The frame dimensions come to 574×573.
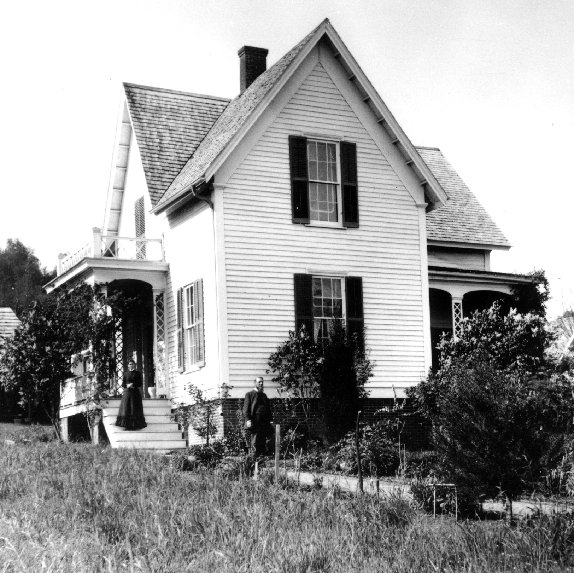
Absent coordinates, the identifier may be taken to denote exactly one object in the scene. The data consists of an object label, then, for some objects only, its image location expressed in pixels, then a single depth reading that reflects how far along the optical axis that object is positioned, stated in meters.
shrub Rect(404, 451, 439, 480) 14.07
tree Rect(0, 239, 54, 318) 63.94
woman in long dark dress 21.02
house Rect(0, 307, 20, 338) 42.82
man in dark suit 18.55
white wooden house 21.44
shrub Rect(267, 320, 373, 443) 19.98
